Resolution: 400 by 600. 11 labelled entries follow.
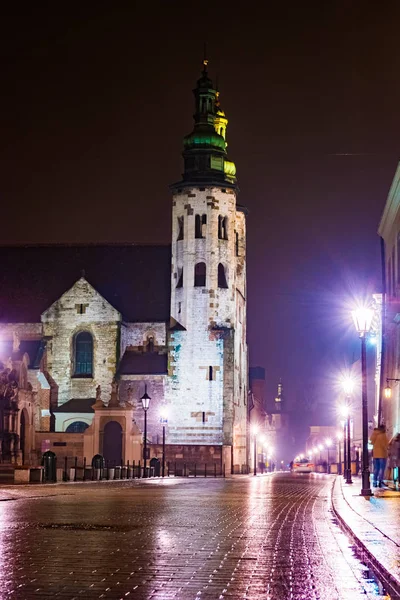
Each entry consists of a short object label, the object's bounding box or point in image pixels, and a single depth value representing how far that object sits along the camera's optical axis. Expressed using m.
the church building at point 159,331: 74.69
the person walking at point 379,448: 34.19
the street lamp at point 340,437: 84.97
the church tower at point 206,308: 74.88
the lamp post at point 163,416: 58.43
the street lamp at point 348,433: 45.29
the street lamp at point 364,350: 28.70
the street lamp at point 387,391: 44.55
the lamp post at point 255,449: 79.59
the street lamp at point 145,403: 55.28
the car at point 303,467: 105.59
